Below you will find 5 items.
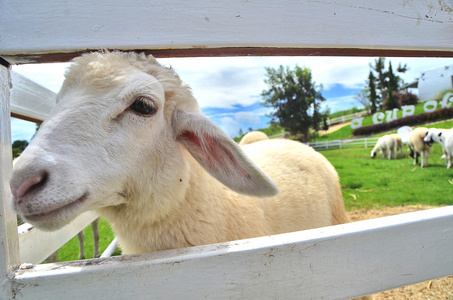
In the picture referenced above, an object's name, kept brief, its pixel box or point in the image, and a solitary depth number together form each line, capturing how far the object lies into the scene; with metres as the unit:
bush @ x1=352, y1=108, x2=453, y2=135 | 13.64
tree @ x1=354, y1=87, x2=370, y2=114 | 24.59
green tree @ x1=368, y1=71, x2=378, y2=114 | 24.48
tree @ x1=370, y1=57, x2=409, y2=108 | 24.53
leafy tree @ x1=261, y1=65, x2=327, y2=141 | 21.88
